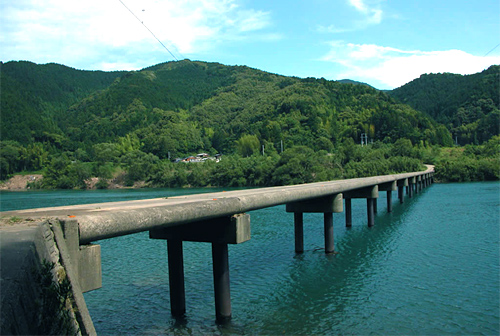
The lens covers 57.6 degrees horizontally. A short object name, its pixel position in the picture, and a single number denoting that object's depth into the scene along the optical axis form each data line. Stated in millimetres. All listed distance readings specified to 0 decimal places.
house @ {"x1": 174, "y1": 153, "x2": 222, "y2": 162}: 172338
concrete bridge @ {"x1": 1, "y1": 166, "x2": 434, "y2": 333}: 7617
